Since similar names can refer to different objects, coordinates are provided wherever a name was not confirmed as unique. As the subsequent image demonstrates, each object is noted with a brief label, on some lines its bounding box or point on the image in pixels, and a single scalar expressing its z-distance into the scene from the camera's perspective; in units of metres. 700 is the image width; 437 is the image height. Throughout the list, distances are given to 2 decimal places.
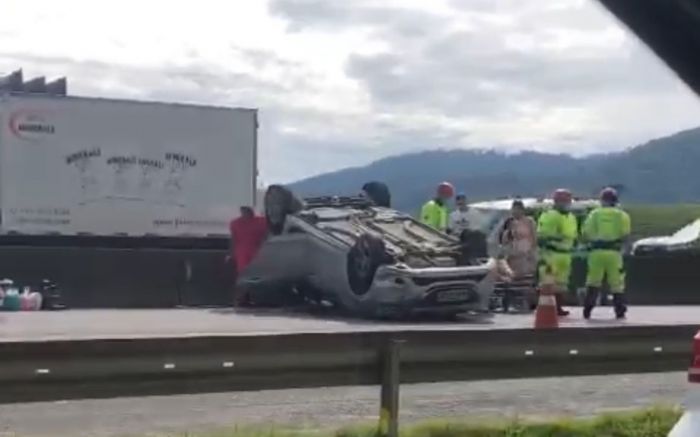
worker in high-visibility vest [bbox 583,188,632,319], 17.36
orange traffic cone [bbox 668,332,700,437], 4.44
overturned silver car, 16.52
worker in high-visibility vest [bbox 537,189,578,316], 18.61
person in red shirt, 19.92
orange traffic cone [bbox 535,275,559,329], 14.41
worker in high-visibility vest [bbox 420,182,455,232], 21.50
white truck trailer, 28.94
